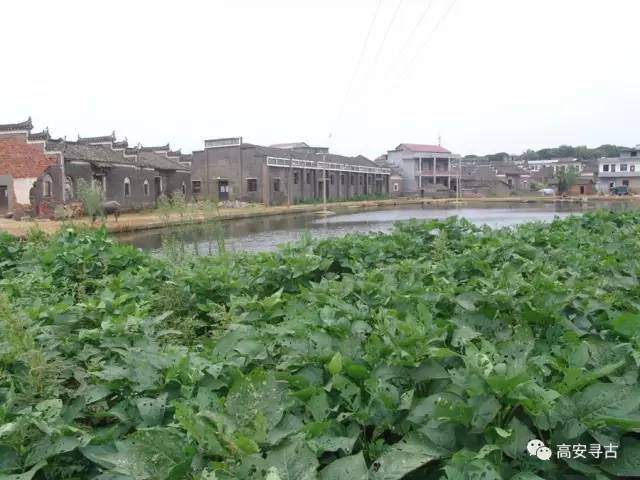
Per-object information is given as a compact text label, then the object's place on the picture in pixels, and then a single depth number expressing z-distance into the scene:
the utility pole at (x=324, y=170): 46.94
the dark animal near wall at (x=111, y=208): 29.35
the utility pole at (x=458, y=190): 61.97
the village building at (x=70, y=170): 28.98
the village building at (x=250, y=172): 47.06
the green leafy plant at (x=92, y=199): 18.05
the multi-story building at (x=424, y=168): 71.62
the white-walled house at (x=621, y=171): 67.25
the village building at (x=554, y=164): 85.38
